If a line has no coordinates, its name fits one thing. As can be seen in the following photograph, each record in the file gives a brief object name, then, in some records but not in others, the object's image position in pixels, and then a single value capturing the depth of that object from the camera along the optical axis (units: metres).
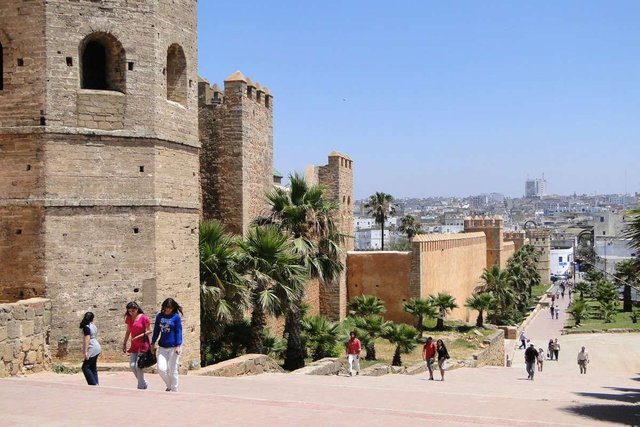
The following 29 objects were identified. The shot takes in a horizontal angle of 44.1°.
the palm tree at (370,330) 23.11
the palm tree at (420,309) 30.91
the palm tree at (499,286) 42.94
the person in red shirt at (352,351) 17.86
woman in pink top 10.18
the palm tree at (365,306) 27.56
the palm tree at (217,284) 17.02
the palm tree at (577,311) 45.56
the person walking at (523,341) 36.06
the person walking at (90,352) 10.38
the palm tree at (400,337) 22.75
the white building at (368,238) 153.41
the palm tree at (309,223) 20.95
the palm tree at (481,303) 37.31
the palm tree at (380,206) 62.41
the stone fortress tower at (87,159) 13.42
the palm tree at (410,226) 78.50
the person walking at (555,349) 31.08
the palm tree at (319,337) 21.56
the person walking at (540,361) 27.10
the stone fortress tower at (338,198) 29.55
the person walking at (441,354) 17.61
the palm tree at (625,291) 51.17
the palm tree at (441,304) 32.66
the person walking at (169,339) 9.77
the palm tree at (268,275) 18.50
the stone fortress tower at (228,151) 22.91
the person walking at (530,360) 20.59
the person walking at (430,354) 18.05
